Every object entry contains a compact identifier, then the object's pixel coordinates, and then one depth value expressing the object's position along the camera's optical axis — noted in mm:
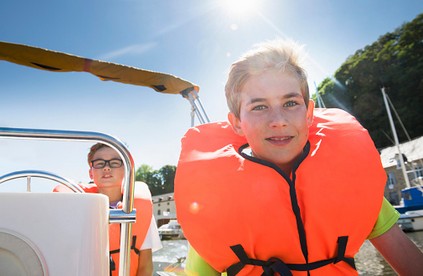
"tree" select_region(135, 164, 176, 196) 68631
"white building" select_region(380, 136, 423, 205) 22766
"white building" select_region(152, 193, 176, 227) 39969
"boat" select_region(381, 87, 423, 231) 15133
